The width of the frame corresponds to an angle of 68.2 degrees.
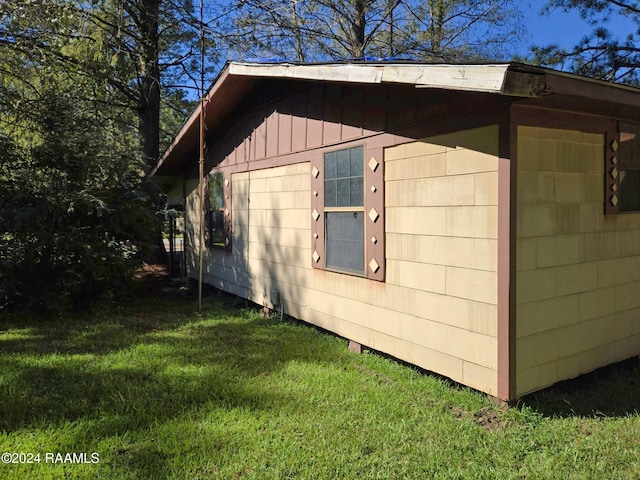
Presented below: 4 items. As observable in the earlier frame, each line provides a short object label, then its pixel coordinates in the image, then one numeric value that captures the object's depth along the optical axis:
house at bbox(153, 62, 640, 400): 3.47
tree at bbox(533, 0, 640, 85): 7.93
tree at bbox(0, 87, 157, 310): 7.06
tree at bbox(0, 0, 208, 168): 8.11
